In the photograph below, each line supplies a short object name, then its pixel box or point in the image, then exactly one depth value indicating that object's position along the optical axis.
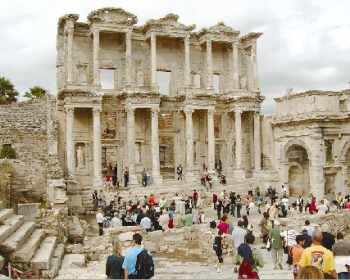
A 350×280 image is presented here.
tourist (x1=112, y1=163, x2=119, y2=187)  30.86
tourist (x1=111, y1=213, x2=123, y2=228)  21.89
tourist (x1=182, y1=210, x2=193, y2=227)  21.91
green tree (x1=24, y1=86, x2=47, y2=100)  46.84
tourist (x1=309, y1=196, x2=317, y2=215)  25.86
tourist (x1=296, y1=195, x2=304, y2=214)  26.74
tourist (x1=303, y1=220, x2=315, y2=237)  14.13
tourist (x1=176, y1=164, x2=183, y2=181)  32.38
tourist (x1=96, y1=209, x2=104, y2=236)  21.36
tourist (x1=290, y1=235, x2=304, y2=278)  10.73
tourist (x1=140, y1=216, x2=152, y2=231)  20.52
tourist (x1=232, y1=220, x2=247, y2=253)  13.23
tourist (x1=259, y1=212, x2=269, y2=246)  17.75
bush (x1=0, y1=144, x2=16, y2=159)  26.97
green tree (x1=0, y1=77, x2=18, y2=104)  43.38
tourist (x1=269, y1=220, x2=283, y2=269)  14.60
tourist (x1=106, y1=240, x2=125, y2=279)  9.02
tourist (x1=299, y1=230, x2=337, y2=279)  7.71
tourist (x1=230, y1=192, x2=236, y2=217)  25.64
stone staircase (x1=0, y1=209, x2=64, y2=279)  12.58
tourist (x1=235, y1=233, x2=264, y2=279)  9.62
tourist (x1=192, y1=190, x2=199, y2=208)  26.92
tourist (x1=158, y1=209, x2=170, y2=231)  21.81
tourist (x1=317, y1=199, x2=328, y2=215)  25.44
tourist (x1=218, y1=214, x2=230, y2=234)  15.73
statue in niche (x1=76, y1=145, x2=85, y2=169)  32.25
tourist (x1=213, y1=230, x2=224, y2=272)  14.62
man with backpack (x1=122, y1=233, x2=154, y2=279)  8.65
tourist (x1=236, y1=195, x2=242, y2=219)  25.36
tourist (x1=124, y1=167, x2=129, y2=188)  30.62
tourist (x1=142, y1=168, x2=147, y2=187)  30.77
